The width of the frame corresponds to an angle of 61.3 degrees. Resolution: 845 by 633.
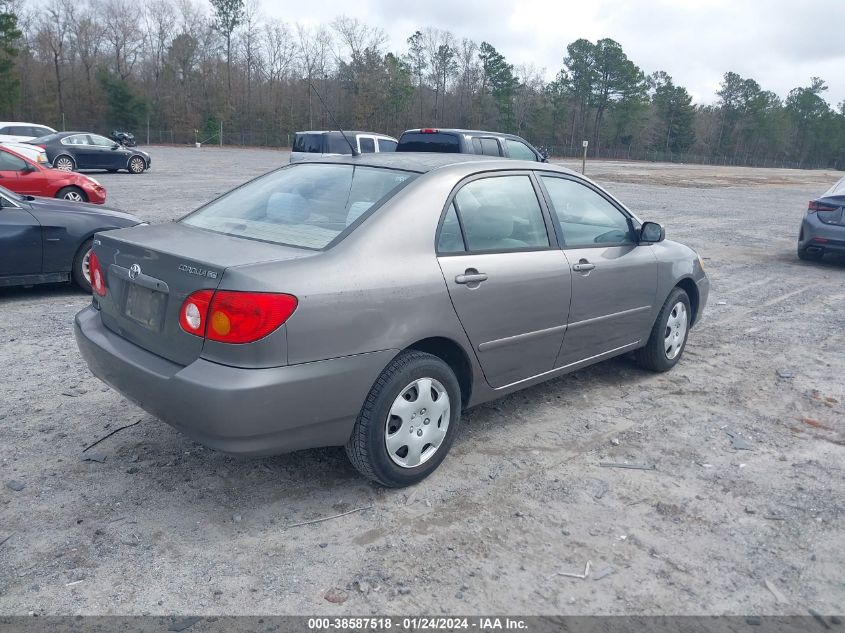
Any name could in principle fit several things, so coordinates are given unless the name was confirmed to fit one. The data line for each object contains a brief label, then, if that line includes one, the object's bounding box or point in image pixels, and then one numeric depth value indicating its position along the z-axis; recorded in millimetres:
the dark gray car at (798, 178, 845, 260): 10625
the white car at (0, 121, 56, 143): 24422
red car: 11891
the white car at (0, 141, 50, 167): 19403
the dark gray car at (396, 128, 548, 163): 13750
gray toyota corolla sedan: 3033
